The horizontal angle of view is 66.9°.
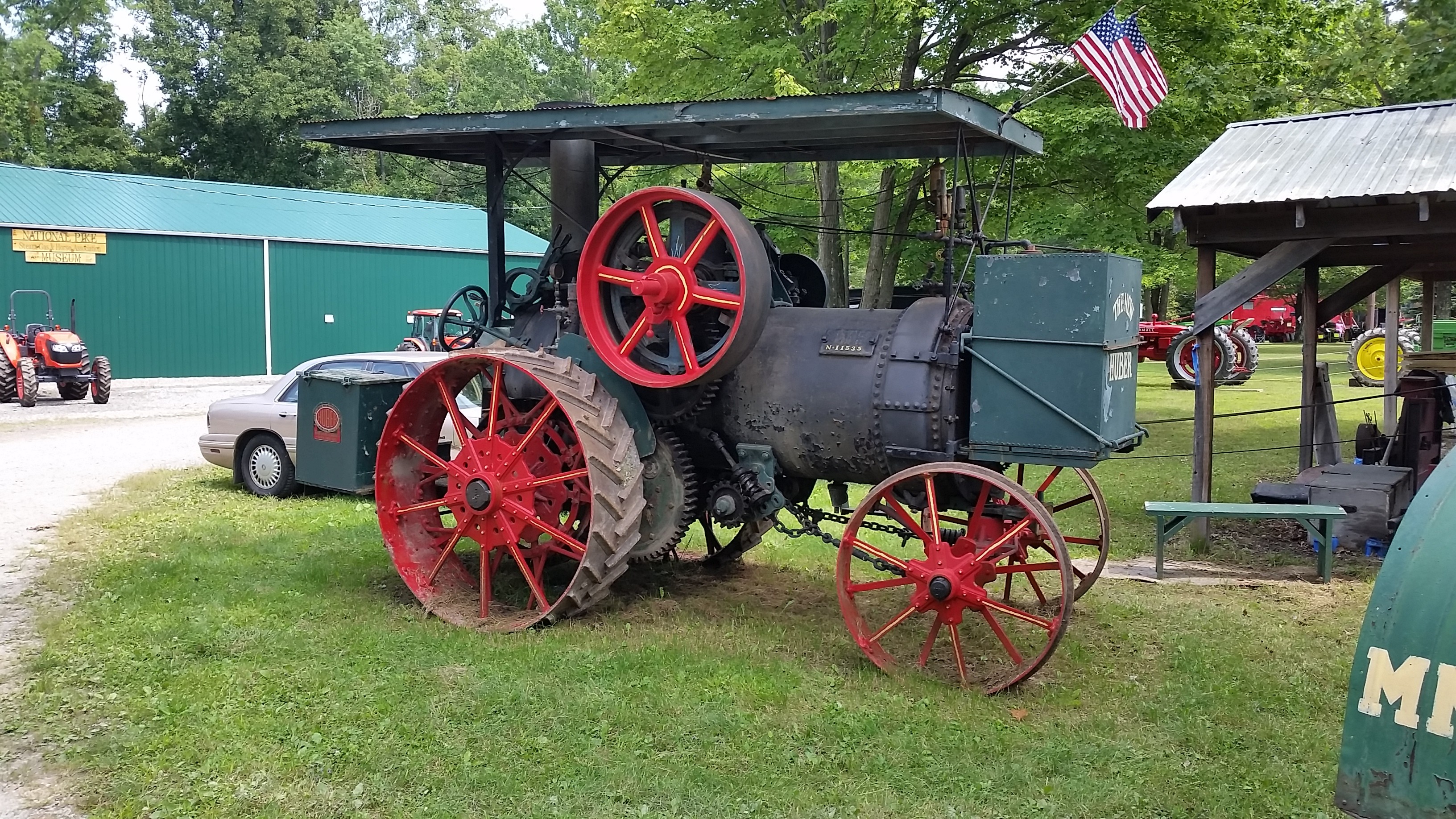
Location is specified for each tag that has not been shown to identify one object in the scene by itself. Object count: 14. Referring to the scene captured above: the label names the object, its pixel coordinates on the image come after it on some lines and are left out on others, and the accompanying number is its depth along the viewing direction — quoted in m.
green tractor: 21.83
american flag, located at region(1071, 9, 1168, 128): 8.24
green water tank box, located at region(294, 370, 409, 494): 7.46
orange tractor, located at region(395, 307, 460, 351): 25.11
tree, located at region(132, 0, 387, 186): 40.31
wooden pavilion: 7.78
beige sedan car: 11.00
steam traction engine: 5.45
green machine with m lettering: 2.09
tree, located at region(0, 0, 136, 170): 37.75
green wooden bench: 7.11
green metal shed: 23.69
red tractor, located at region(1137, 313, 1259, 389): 22.28
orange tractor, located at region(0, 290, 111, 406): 19.91
